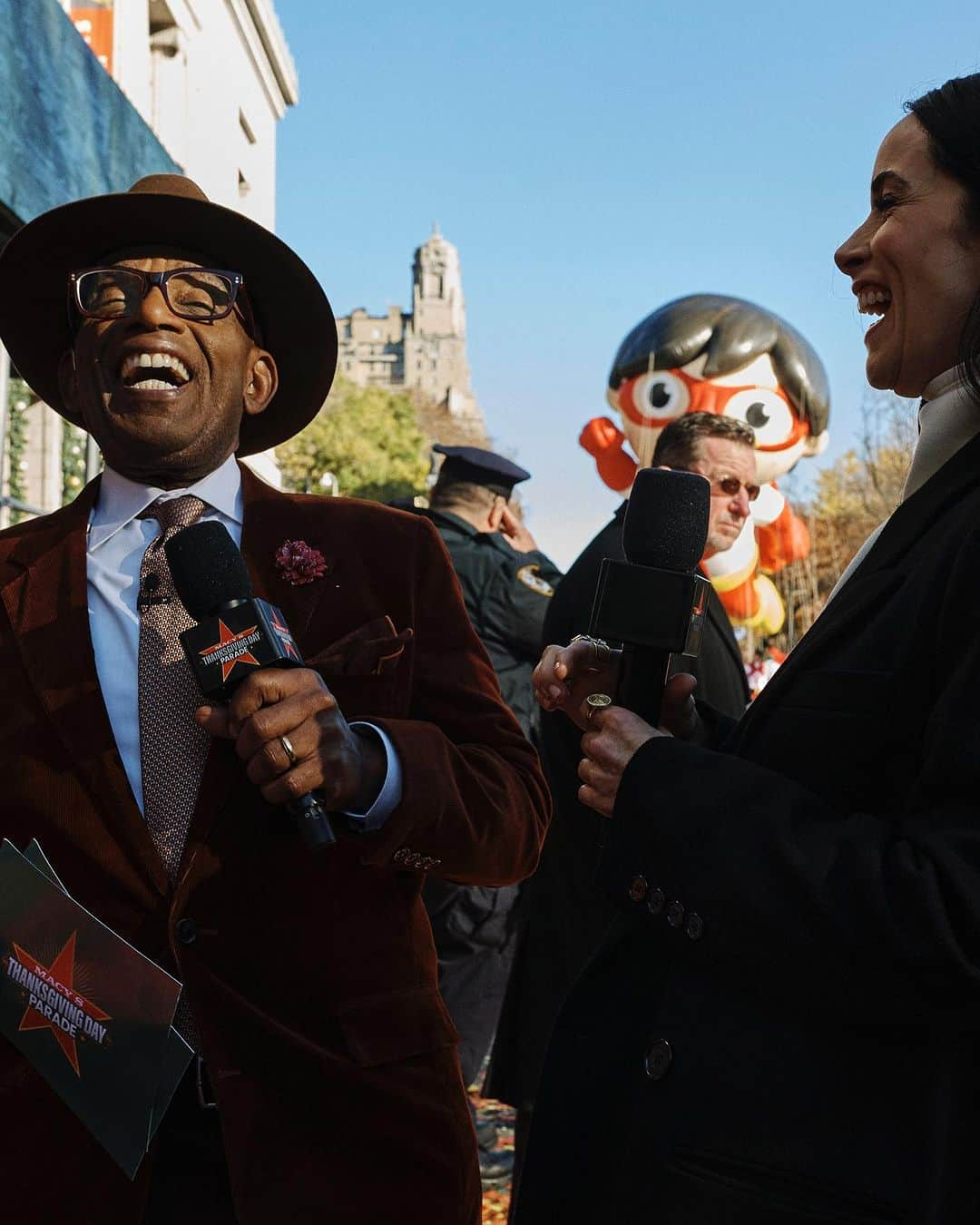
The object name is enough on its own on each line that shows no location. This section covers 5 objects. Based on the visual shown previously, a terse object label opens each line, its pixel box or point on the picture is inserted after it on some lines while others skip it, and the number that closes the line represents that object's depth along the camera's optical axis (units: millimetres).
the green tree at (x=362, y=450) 52719
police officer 5211
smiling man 1963
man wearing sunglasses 3844
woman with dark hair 1439
